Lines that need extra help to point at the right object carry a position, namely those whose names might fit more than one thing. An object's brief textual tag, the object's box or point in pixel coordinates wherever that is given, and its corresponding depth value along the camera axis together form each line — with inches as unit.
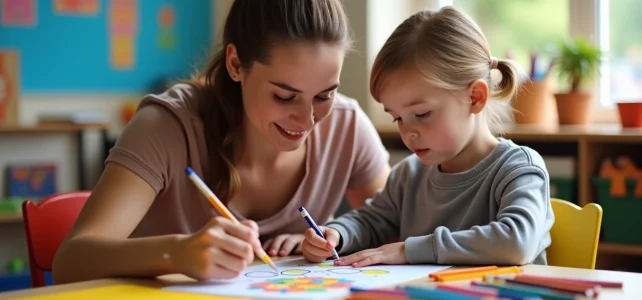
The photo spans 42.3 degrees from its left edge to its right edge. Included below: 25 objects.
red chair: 68.8
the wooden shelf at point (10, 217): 130.6
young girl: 51.5
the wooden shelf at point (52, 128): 135.0
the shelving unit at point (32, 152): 139.8
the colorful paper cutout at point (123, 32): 151.7
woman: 48.8
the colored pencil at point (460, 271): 46.3
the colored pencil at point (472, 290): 40.8
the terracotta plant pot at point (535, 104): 122.2
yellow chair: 57.1
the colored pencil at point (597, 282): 44.0
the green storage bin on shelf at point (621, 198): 106.0
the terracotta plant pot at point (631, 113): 108.5
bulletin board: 143.9
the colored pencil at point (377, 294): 40.1
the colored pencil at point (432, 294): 39.7
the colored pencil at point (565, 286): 41.8
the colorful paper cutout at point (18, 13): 141.7
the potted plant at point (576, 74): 117.0
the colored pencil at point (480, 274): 46.0
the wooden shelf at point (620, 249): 104.8
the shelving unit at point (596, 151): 105.3
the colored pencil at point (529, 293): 40.6
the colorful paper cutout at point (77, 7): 147.1
